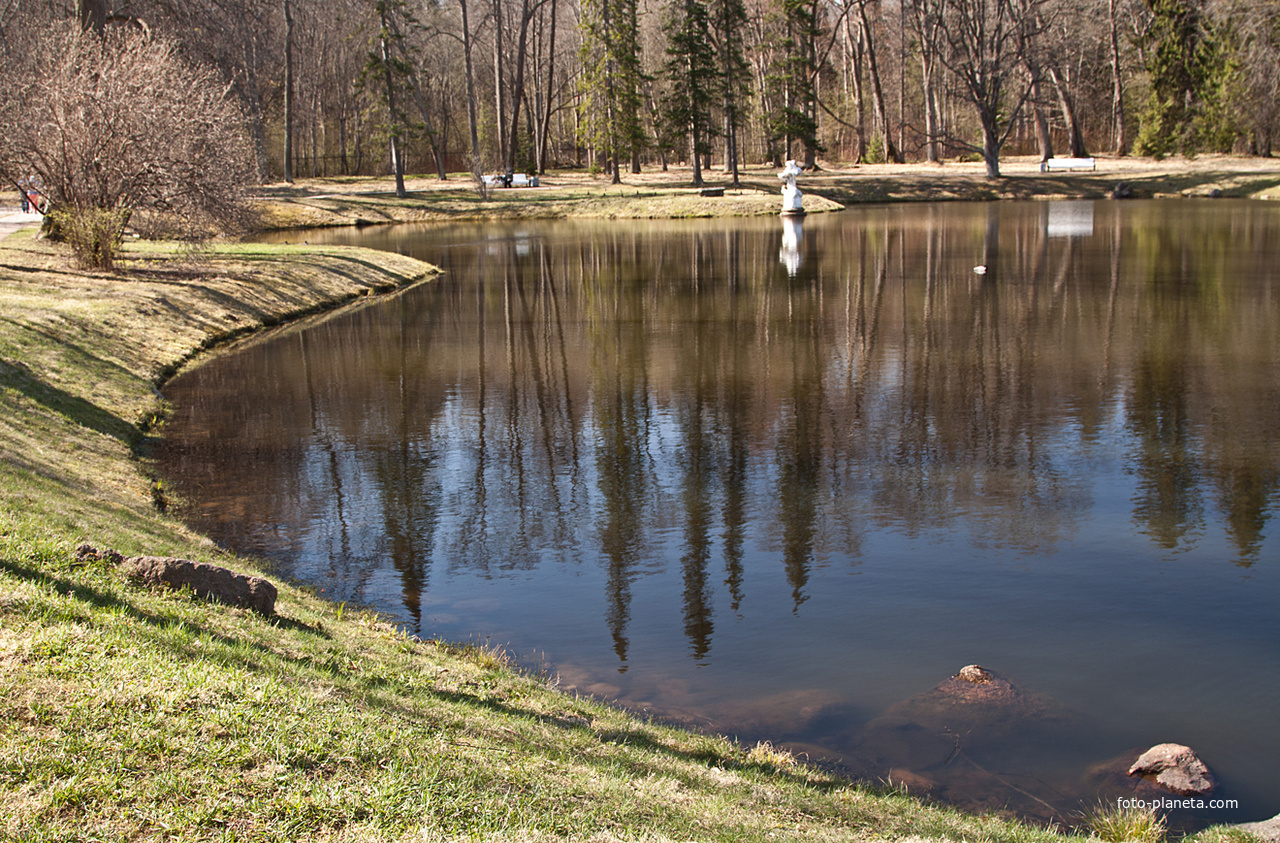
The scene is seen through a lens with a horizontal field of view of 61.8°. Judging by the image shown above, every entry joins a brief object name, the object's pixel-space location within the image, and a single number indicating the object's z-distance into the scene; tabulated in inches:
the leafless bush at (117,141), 866.8
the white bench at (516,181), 2672.2
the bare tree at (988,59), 2576.3
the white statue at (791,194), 2046.0
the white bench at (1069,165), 2615.7
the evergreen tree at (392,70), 2347.4
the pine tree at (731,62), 2605.8
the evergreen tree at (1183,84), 2551.7
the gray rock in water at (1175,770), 239.8
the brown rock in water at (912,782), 244.5
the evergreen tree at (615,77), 2581.2
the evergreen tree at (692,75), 2544.3
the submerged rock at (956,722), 260.8
